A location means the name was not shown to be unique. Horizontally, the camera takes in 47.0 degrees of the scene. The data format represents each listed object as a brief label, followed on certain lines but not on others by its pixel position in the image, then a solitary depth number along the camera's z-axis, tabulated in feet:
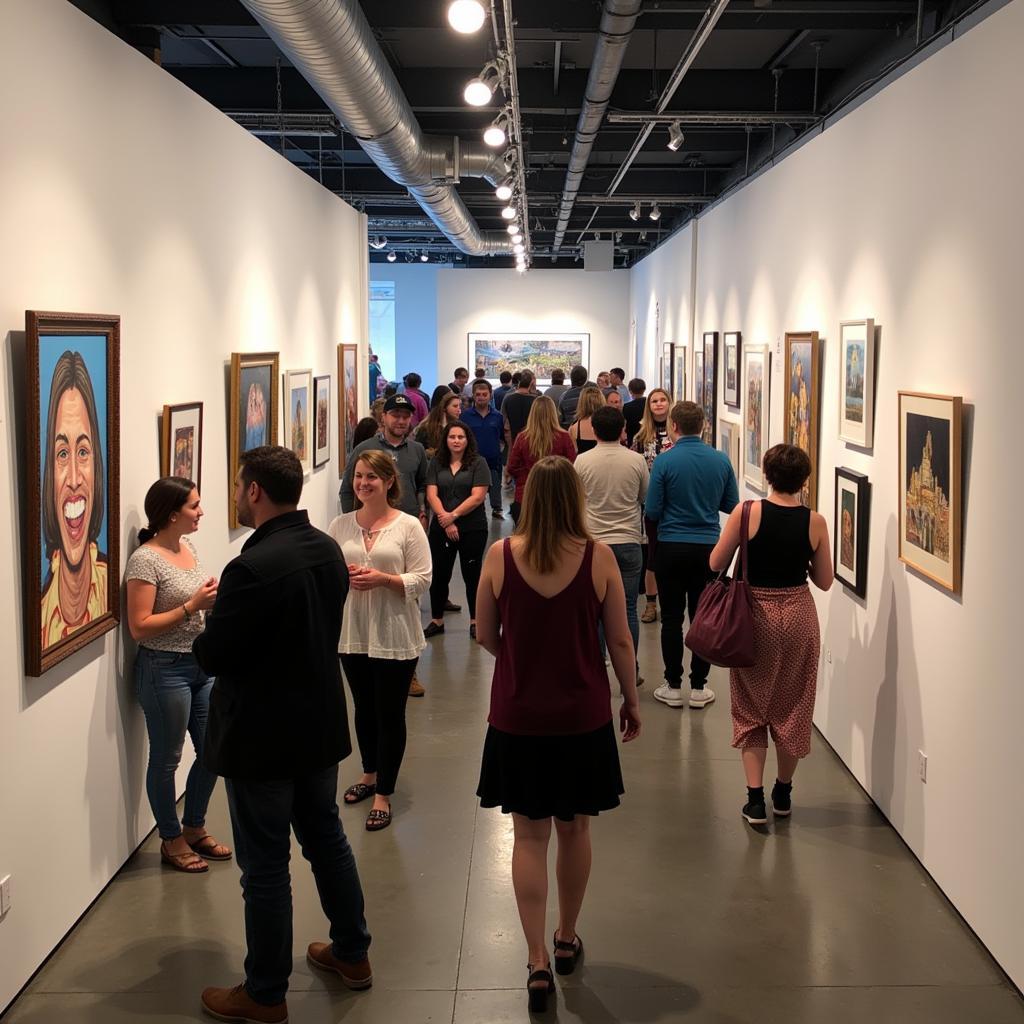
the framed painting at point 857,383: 18.28
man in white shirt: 21.40
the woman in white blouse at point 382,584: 15.76
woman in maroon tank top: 11.46
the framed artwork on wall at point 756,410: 26.76
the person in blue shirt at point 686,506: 21.24
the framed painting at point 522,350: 77.36
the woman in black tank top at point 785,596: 16.38
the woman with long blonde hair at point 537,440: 27.02
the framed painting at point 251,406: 20.16
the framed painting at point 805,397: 21.70
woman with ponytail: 14.48
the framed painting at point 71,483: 12.09
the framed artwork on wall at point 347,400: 33.35
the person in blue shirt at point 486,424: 35.29
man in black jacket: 10.93
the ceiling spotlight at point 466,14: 16.40
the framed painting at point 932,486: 14.19
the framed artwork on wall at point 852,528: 18.51
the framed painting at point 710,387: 35.81
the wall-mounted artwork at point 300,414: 25.31
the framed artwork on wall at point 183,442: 16.57
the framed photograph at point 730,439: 31.22
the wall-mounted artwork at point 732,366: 31.38
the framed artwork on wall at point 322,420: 28.86
